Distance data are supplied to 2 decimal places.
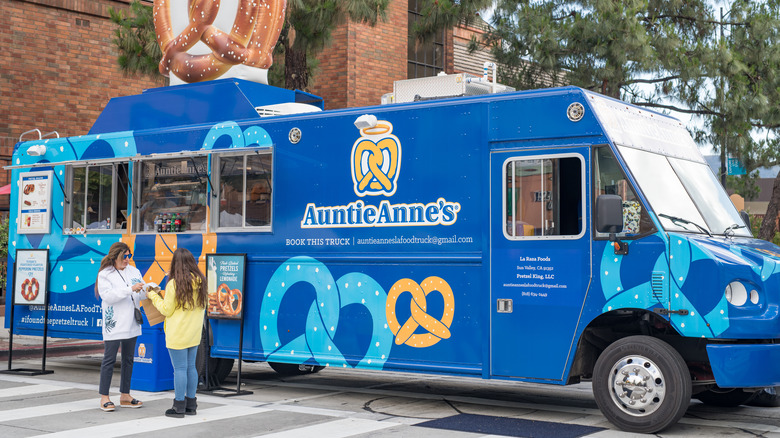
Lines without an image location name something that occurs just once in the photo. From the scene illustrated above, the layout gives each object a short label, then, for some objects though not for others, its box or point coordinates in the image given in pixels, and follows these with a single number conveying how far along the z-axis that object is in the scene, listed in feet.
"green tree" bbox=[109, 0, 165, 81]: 53.11
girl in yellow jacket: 27.32
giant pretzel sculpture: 39.47
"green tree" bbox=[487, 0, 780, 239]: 53.62
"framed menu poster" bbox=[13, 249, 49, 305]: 39.24
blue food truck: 25.39
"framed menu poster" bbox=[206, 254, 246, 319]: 33.50
